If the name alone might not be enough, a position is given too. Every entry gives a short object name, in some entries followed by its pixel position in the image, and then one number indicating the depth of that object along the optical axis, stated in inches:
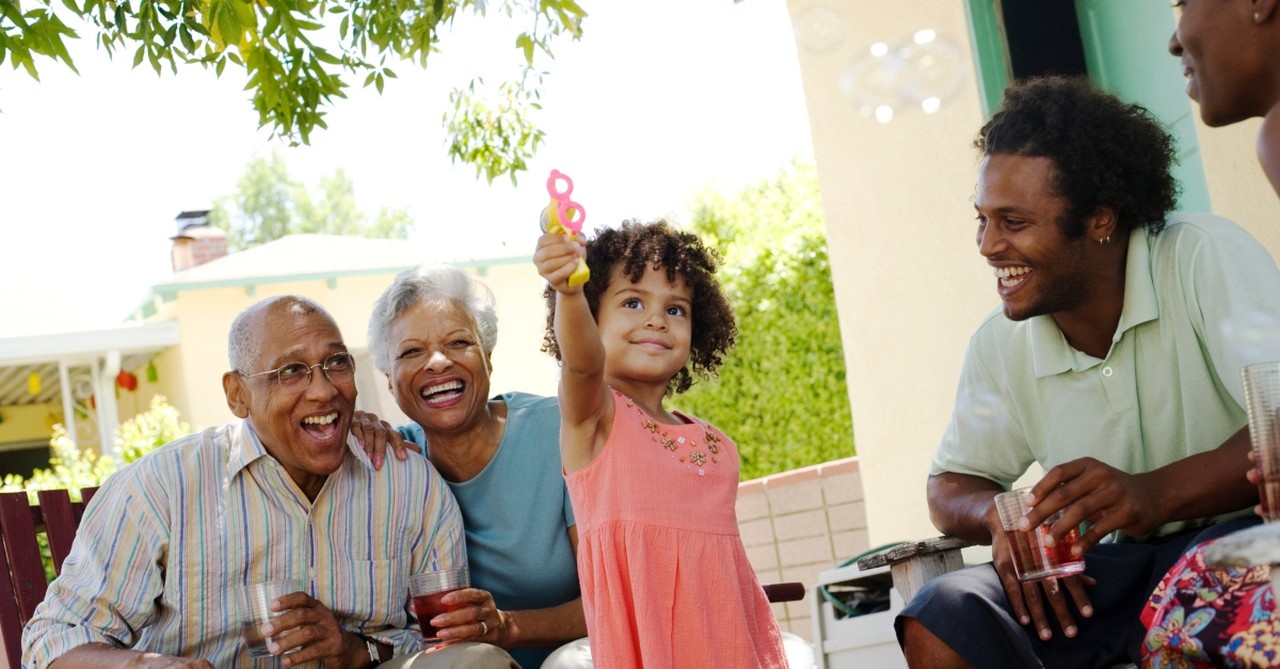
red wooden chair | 132.8
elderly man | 113.9
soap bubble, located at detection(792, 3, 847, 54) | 195.8
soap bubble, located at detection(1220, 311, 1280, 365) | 101.0
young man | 99.0
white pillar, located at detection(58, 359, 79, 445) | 626.8
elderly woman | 130.0
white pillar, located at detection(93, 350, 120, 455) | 634.8
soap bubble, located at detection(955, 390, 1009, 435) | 117.0
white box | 164.2
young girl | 109.2
